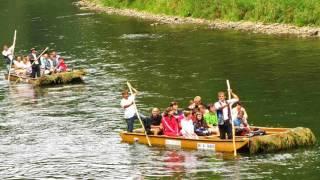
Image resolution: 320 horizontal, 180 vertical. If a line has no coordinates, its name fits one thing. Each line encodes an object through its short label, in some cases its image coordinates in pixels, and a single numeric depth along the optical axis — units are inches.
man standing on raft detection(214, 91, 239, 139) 1159.6
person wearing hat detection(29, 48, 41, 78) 1990.7
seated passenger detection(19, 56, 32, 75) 2057.1
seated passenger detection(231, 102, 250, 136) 1221.0
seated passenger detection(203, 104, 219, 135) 1260.7
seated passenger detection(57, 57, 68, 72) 2009.1
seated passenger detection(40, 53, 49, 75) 1996.8
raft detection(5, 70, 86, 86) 1948.8
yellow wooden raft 1139.3
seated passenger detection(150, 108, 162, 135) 1293.1
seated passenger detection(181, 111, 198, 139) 1207.7
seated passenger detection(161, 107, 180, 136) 1226.6
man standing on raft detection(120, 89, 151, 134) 1277.1
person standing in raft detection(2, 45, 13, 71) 2158.1
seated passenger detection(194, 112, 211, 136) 1226.6
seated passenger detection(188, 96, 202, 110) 1276.7
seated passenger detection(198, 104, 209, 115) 1257.4
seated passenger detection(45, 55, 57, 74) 2006.6
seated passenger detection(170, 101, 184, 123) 1217.8
